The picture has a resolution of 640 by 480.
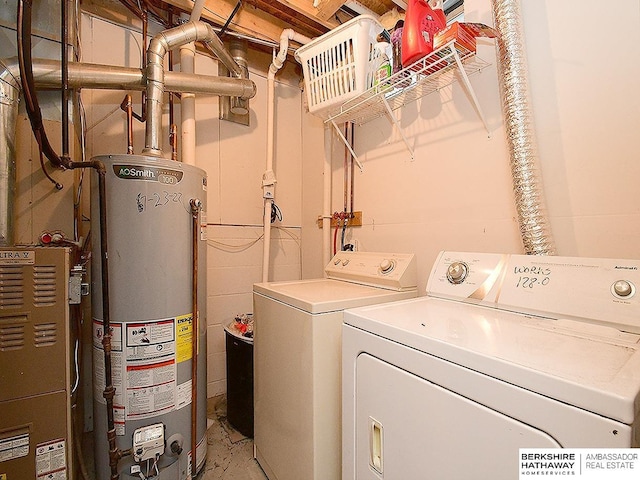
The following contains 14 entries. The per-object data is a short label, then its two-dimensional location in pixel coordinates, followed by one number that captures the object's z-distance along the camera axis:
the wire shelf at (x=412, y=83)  1.20
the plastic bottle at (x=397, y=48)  1.39
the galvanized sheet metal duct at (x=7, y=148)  1.21
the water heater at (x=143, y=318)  1.26
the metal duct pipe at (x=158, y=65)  1.47
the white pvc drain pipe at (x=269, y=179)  2.21
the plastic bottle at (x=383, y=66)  1.43
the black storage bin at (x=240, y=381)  1.73
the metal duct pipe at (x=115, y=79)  1.37
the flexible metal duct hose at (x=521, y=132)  1.05
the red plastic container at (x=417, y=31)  1.20
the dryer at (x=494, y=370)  0.51
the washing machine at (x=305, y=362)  1.12
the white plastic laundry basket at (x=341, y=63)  1.45
